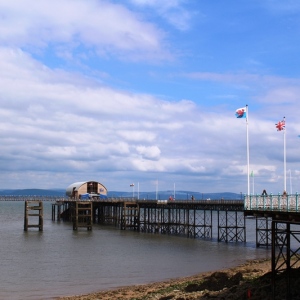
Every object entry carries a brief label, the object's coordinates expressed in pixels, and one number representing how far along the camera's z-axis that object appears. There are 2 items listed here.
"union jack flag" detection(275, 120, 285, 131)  37.62
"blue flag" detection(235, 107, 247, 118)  36.84
